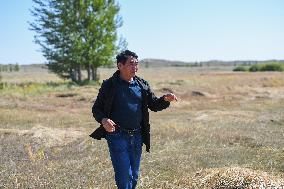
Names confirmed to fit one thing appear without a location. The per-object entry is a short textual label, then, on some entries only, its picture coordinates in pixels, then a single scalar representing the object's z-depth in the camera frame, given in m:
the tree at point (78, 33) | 35.34
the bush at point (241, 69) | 64.09
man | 6.17
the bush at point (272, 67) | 59.28
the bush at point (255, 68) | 61.53
